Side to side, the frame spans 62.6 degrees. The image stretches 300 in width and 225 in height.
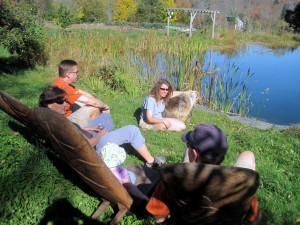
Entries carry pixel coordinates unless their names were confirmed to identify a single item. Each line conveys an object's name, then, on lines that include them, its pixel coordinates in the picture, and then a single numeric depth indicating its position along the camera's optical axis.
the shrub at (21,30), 6.62
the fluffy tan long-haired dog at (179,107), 4.68
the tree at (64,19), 20.43
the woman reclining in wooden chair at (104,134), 2.61
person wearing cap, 1.44
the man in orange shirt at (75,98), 3.22
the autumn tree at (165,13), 33.33
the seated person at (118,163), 2.12
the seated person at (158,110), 4.09
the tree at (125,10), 35.57
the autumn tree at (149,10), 33.50
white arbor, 22.02
